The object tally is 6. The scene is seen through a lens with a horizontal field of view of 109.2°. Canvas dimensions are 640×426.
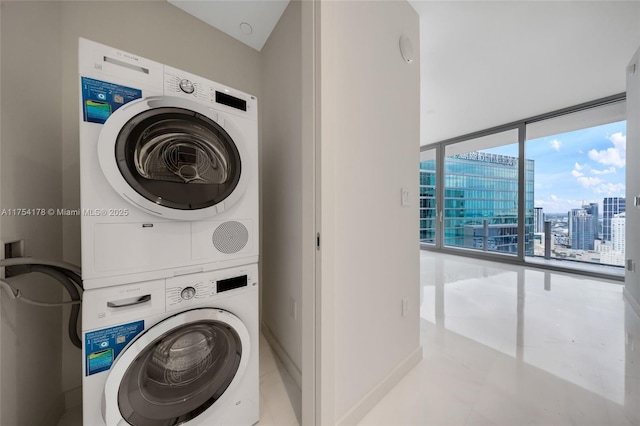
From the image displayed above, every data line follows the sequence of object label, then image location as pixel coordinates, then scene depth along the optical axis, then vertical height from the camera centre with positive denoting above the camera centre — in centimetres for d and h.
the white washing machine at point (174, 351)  81 -58
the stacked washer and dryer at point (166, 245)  81 -14
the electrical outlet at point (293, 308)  146 -64
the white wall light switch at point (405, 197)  143 +9
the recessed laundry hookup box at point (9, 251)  83 -15
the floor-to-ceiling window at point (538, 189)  333 +39
